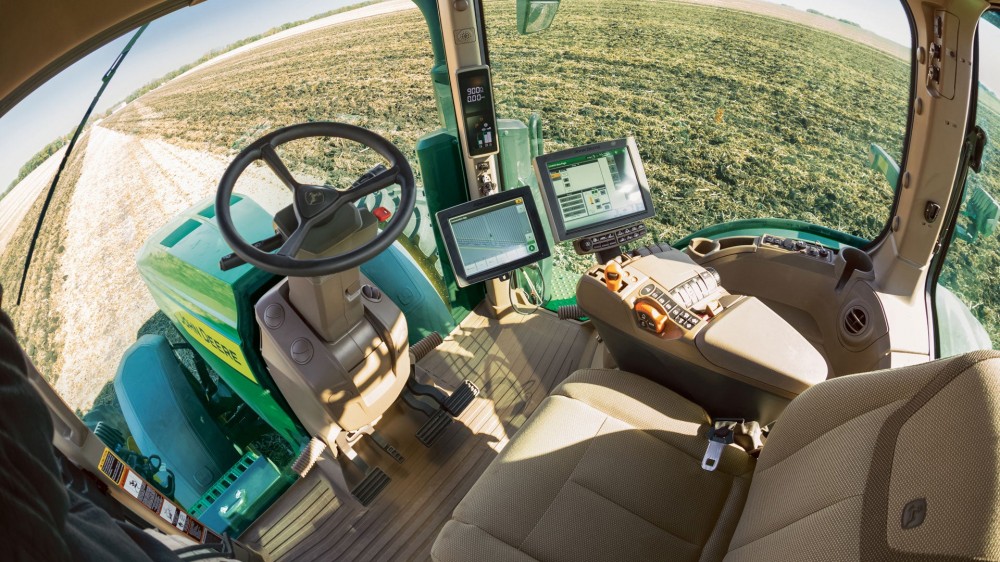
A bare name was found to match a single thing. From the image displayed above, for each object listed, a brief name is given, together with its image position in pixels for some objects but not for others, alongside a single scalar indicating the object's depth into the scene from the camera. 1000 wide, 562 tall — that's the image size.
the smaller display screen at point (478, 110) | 2.00
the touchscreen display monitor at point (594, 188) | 2.04
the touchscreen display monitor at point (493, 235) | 2.00
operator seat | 0.72
